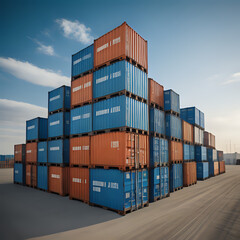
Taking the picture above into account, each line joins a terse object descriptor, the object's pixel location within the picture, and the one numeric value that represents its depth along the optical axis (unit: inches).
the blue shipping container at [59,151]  564.7
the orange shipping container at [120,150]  374.0
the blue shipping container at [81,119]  465.8
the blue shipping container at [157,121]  500.7
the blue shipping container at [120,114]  389.1
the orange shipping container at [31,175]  685.9
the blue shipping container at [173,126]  601.0
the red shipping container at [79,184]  446.0
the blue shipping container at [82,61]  495.8
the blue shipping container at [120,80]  401.8
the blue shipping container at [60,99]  594.9
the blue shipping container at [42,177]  621.1
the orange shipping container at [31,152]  704.4
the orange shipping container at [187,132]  722.9
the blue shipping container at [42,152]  644.7
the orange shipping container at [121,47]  413.5
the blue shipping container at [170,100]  618.8
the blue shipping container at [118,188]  362.8
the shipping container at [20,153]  819.8
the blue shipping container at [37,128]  709.3
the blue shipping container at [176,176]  583.5
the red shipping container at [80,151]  453.4
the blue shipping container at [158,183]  455.3
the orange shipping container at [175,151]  597.0
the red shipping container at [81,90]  478.5
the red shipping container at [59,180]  543.5
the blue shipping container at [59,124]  579.2
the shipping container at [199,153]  911.0
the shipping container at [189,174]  674.2
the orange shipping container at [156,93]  535.1
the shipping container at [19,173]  770.8
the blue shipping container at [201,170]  887.1
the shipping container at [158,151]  473.1
